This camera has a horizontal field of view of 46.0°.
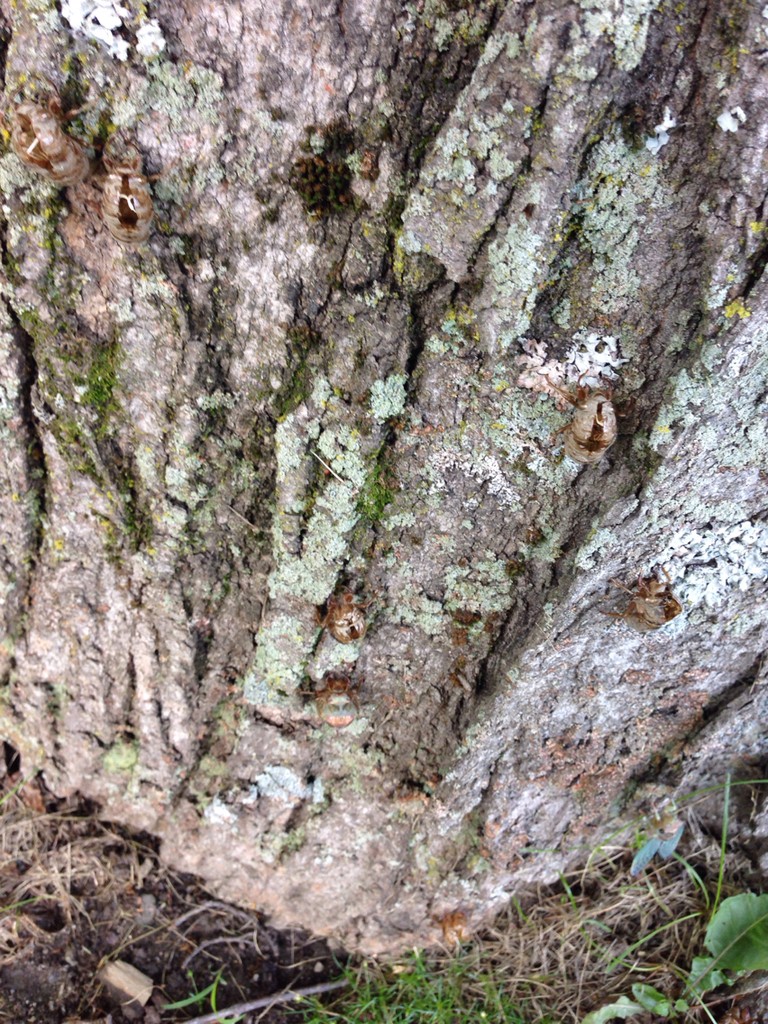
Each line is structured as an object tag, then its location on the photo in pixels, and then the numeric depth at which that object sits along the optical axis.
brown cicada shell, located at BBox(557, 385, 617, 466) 0.26
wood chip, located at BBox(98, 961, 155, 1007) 0.40
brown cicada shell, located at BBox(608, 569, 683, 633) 0.30
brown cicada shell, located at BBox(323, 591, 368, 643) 0.32
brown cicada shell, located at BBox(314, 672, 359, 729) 0.35
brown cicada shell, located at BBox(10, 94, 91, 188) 0.24
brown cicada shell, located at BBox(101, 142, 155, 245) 0.25
